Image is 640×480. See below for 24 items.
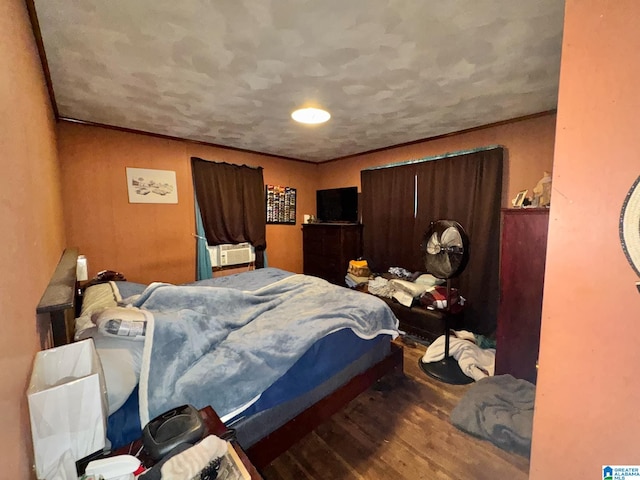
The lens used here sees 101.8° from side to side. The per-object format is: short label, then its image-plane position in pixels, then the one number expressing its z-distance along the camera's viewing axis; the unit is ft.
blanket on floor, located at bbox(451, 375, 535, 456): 5.17
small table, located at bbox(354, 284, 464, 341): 8.88
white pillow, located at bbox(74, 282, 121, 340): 4.13
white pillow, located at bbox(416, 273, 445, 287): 10.25
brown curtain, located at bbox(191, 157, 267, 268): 11.31
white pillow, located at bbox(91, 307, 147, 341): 3.88
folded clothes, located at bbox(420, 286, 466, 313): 8.96
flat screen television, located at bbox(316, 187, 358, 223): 13.74
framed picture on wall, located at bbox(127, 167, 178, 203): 9.61
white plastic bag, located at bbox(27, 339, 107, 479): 2.24
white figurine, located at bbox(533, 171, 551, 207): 6.64
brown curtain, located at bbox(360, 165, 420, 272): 11.54
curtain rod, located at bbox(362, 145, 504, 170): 9.16
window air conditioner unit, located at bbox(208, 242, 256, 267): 11.96
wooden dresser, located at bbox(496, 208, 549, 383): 6.10
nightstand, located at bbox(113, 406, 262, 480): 2.68
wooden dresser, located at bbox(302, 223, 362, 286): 13.09
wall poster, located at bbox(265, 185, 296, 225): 13.82
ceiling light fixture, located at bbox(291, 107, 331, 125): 7.69
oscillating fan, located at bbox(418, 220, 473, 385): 7.03
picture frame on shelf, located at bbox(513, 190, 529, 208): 7.18
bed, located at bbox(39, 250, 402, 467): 3.74
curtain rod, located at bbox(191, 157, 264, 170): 11.15
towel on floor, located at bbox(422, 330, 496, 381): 7.30
